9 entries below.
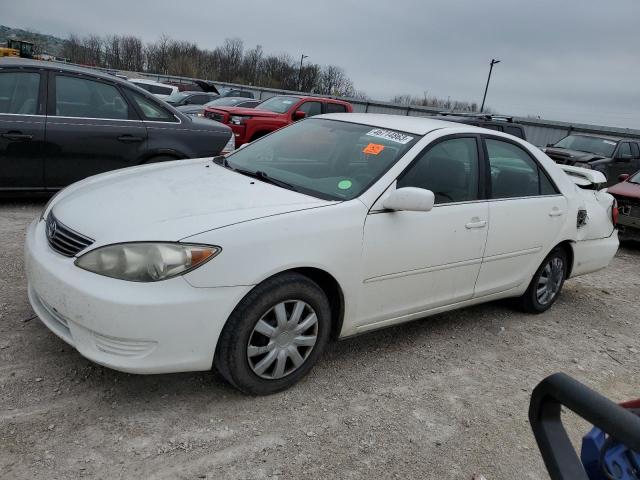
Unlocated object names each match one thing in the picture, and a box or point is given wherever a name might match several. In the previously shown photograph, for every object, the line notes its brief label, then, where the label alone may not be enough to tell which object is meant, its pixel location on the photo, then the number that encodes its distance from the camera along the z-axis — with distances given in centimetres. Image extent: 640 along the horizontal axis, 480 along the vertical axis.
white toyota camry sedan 262
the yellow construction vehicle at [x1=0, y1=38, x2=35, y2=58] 4141
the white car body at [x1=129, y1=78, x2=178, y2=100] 2161
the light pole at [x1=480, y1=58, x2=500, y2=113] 3008
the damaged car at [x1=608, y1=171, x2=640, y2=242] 798
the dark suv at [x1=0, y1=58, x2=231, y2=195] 566
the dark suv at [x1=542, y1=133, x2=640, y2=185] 1259
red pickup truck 1155
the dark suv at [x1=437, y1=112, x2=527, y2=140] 1109
